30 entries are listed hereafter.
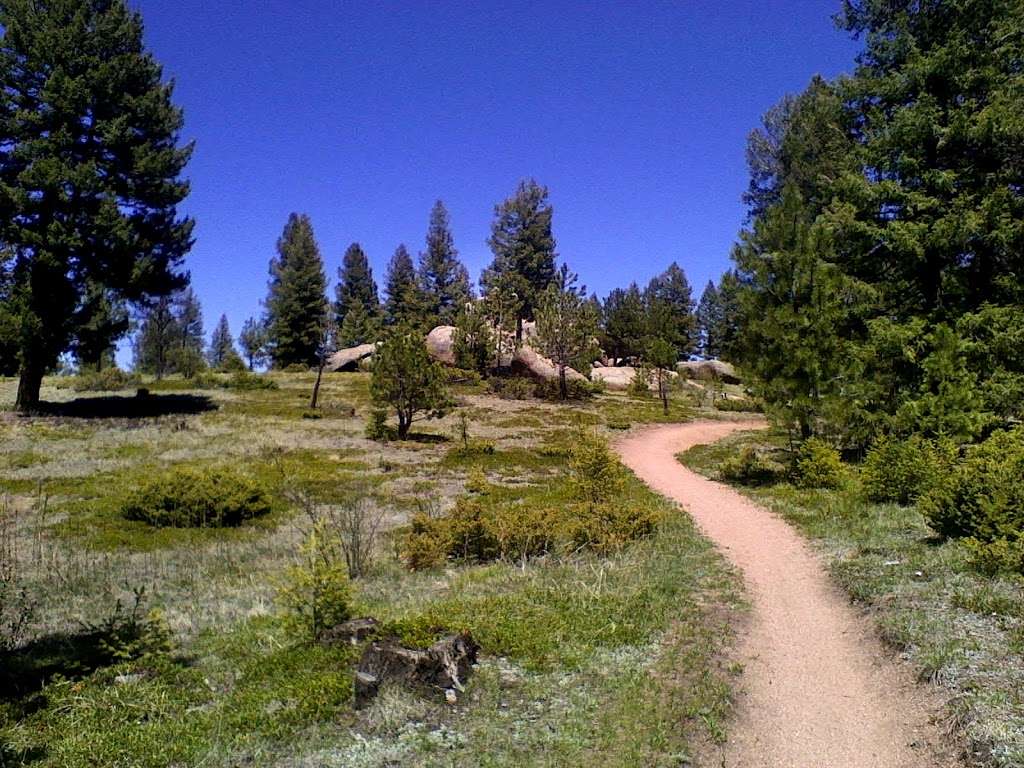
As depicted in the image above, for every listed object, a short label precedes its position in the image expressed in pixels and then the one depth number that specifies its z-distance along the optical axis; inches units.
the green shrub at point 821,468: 615.5
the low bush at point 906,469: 498.3
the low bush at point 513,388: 1865.2
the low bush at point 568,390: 1849.2
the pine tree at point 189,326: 2966.8
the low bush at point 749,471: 719.1
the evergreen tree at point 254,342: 3129.9
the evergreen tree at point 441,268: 2997.0
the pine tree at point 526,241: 2699.3
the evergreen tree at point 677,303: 2568.9
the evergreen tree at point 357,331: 2864.2
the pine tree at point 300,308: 2546.8
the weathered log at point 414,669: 245.3
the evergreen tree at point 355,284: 3181.6
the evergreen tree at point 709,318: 3248.0
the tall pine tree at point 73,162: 1246.8
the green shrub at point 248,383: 1969.7
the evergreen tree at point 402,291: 2837.1
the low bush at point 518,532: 471.4
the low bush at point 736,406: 1766.7
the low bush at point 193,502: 614.2
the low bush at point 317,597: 300.0
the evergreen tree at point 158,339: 2567.7
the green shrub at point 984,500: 341.4
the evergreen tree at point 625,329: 2687.3
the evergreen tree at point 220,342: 3988.2
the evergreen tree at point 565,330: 1883.6
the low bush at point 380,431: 1136.8
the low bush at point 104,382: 1921.8
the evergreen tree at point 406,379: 1124.5
